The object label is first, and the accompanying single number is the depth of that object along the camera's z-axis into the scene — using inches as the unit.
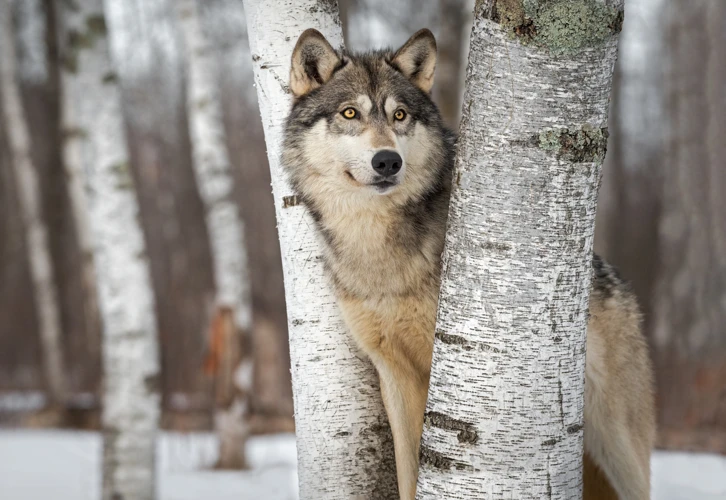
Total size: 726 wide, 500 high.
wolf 236.8
